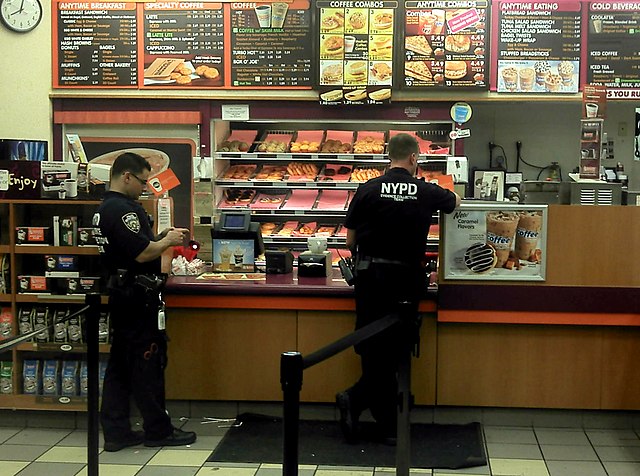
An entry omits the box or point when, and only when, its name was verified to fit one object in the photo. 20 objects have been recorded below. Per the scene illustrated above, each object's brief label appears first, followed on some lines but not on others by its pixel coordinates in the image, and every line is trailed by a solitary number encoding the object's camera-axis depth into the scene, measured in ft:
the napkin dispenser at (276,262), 19.52
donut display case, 24.07
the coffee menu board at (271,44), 23.88
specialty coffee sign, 23.95
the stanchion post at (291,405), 10.88
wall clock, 24.16
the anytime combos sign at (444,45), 23.47
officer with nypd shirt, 16.33
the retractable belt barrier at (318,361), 10.91
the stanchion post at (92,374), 13.85
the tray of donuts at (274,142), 24.52
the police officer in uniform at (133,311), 16.25
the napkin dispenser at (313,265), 18.85
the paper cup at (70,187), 17.90
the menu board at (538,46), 23.48
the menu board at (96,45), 24.18
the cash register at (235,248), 19.85
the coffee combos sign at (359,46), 23.53
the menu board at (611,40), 23.48
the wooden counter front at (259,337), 17.89
